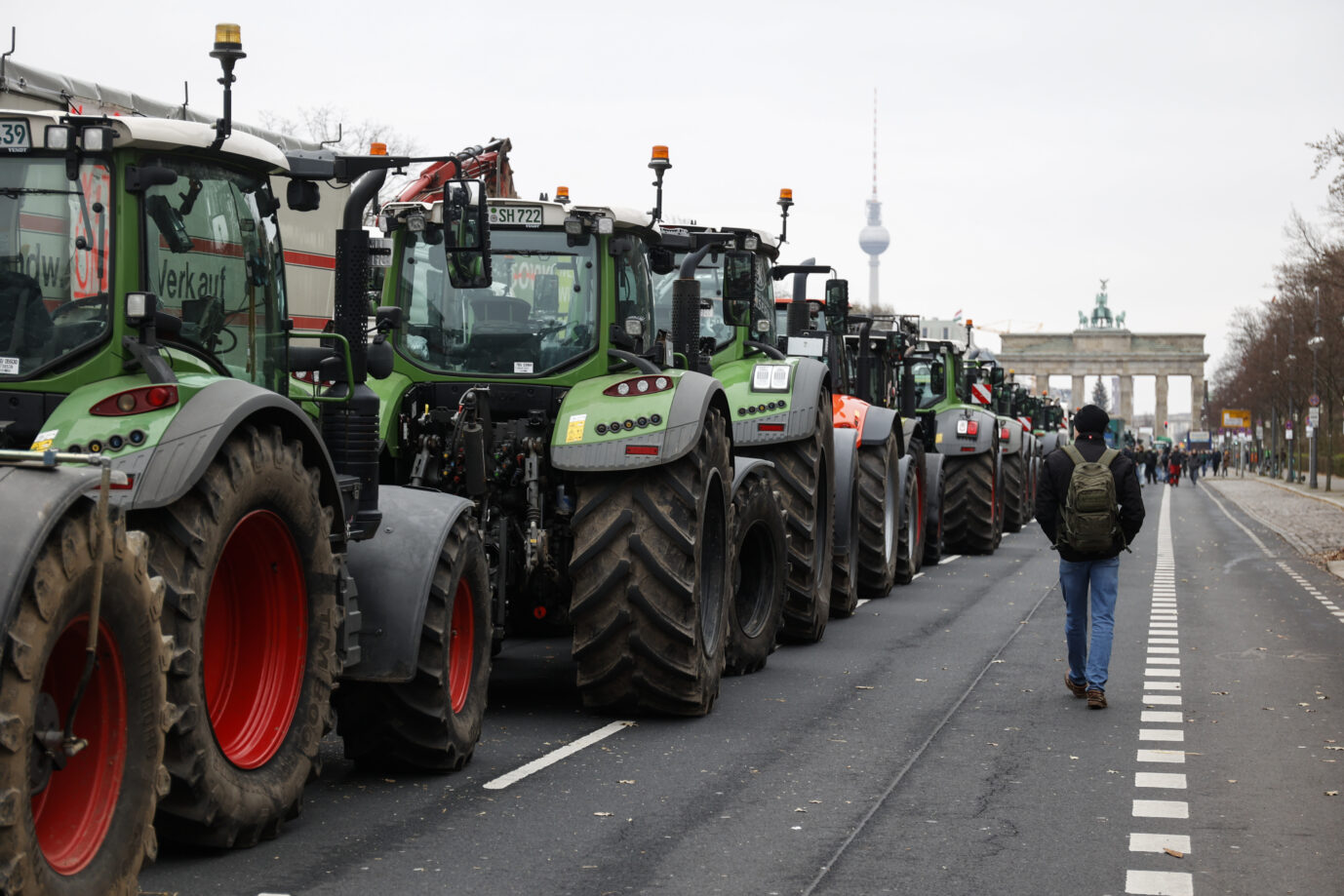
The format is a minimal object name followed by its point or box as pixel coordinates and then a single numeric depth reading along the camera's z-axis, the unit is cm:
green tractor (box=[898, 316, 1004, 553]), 2478
